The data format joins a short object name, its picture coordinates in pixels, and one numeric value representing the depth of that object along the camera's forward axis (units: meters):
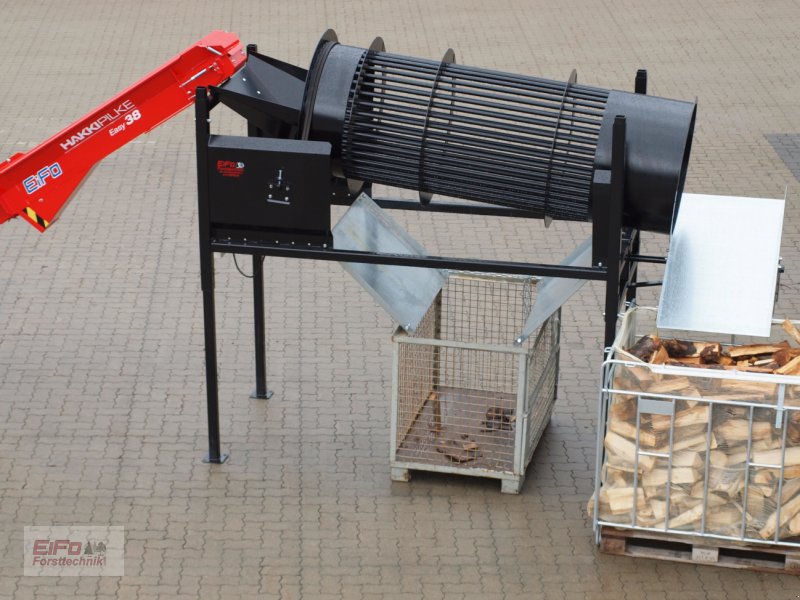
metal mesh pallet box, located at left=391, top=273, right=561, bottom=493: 6.63
